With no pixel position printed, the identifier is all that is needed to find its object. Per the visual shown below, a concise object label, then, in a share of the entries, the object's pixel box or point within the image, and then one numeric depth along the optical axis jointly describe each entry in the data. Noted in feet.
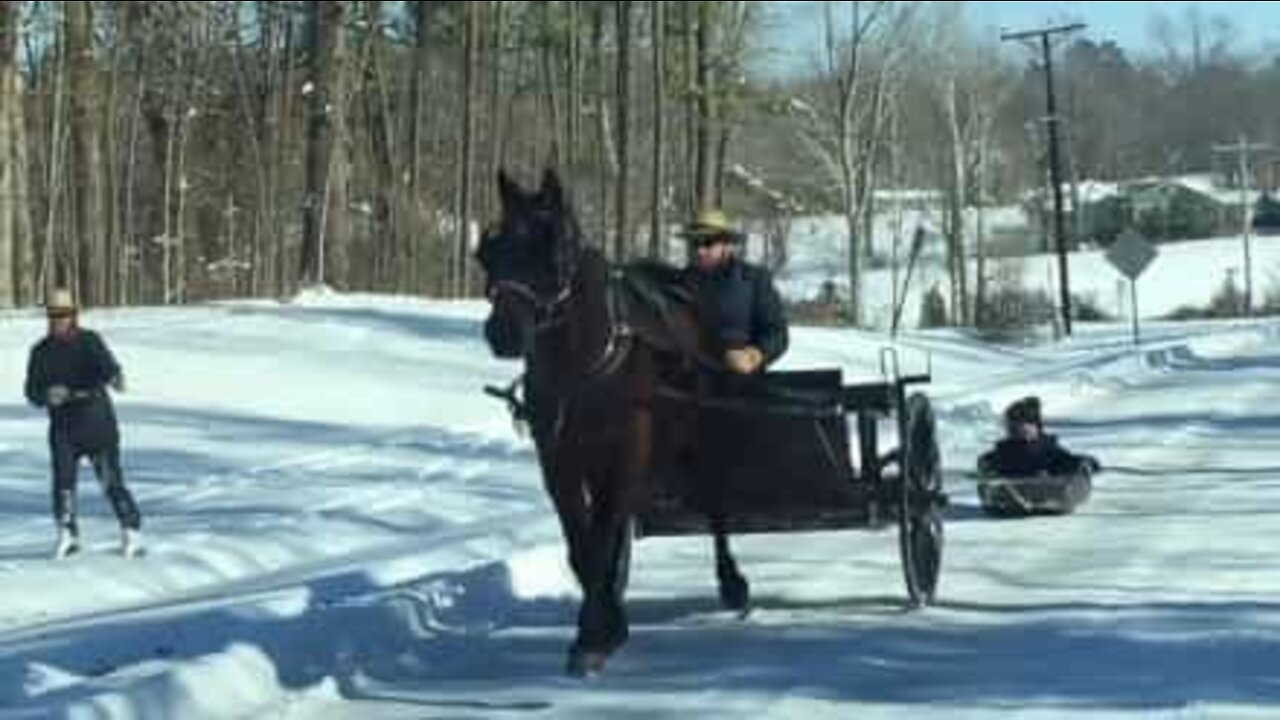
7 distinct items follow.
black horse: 32.89
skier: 56.90
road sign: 203.31
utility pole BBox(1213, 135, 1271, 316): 361.10
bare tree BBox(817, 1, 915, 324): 279.28
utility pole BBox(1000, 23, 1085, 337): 251.60
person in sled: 59.82
